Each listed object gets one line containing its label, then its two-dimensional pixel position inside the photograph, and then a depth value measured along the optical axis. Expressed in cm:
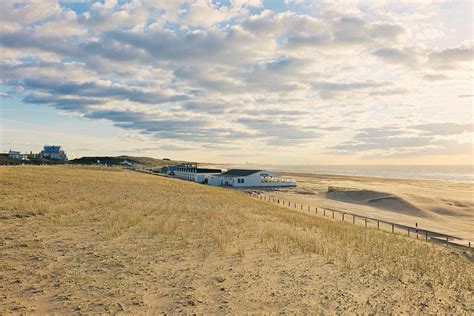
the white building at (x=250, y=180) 8131
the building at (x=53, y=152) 17950
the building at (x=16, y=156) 14348
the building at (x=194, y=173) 9184
